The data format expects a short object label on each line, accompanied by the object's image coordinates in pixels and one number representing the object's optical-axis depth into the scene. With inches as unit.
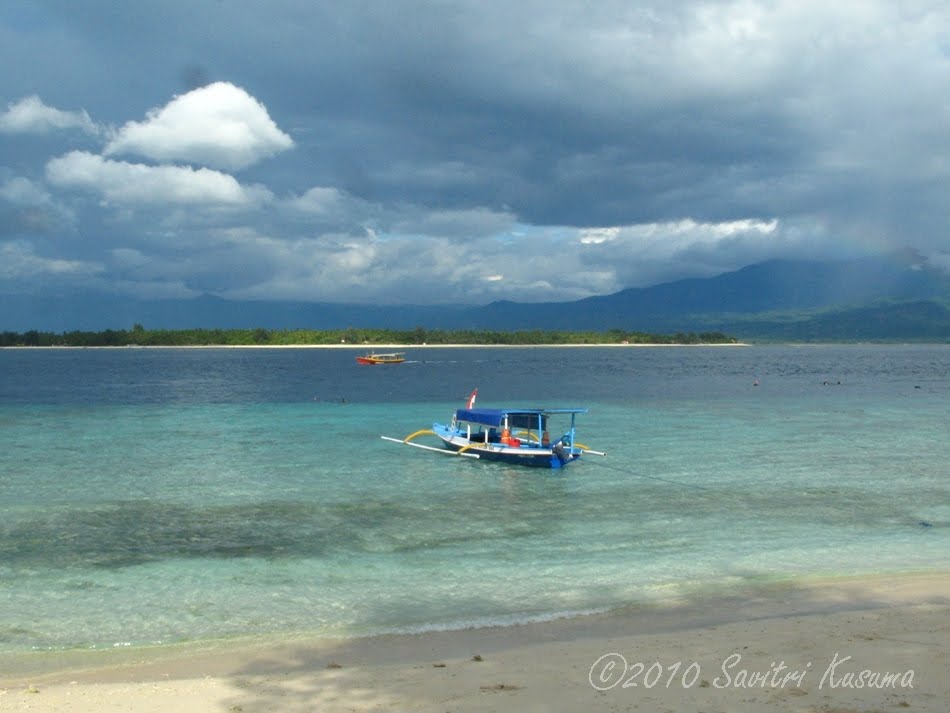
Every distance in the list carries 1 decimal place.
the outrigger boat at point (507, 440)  1657.2
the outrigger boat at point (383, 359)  6963.6
